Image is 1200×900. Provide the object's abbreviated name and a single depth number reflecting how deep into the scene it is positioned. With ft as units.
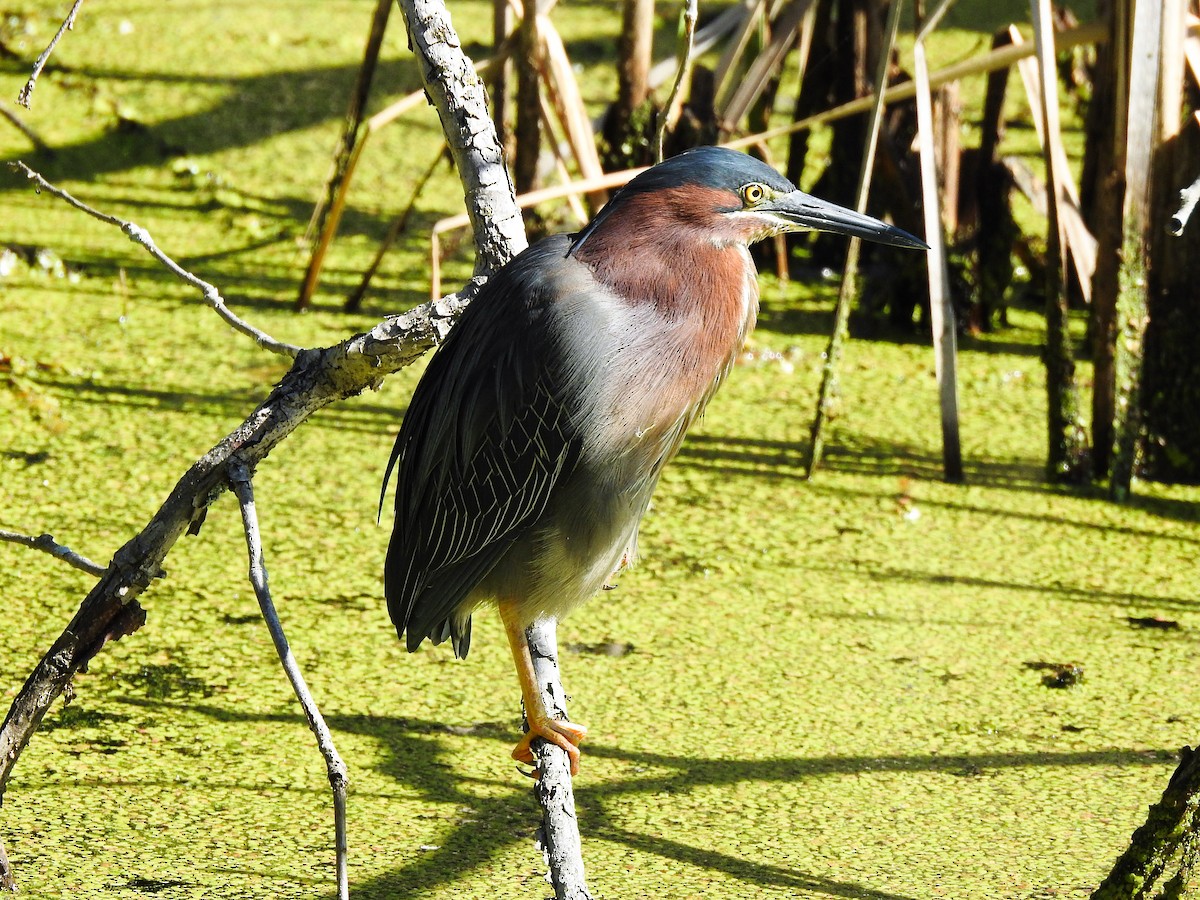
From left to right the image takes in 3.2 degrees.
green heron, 29.86
